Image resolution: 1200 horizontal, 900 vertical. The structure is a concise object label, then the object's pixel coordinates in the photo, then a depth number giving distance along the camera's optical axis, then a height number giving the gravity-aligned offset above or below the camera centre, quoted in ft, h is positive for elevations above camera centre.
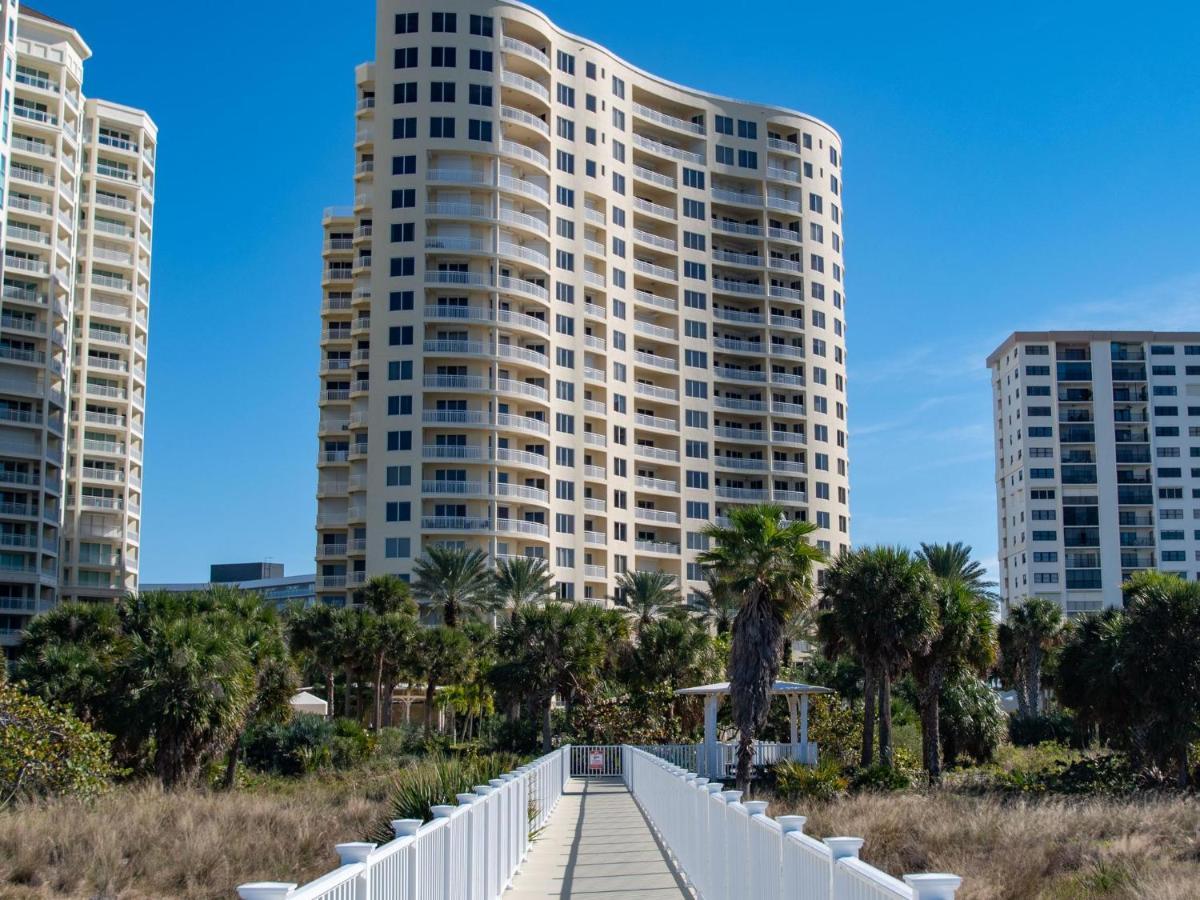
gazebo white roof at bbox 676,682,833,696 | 144.15 -9.34
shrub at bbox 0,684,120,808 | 86.58 -9.75
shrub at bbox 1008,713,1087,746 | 209.26 -19.84
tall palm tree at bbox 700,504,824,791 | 130.31 +0.92
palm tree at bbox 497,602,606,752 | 183.21 -7.06
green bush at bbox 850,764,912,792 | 129.39 -16.98
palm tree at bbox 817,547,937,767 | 140.05 -1.46
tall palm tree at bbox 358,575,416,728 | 211.20 -3.34
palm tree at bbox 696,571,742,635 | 289.12 -2.67
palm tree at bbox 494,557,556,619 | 260.01 +3.22
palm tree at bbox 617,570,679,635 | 278.05 +0.98
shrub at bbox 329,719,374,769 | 160.66 -17.26
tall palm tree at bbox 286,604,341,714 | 209.77 -5.26
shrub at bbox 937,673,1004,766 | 162.81 -14.47
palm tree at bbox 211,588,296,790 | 130.52 -6.54
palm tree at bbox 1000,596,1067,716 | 240.94 -6.38
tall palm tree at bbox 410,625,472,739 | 215.10 -8.52
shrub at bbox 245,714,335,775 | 155.02 -16.71
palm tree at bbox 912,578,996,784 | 144.05 -4.97
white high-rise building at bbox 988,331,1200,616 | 426.92 +43.72
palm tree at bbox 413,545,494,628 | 256.52 +2.85
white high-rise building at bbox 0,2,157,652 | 292.40 +63.10
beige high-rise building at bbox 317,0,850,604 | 291.99 +67.24
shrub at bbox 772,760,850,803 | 116.47 -15.89
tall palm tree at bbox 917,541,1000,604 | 191.42 +5.44
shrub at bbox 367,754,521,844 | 63.16 -8.96
